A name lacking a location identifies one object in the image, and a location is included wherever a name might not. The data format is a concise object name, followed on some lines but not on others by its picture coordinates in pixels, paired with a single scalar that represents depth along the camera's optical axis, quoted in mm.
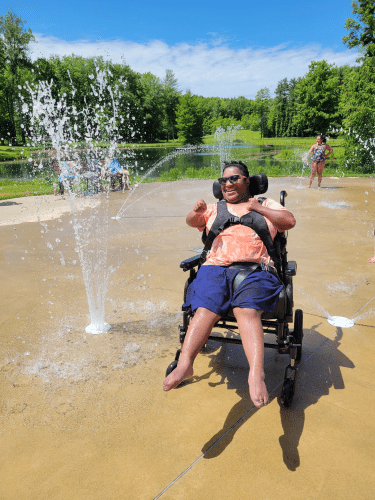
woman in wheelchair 2162
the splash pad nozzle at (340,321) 3537
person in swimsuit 10789
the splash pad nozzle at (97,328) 3484
